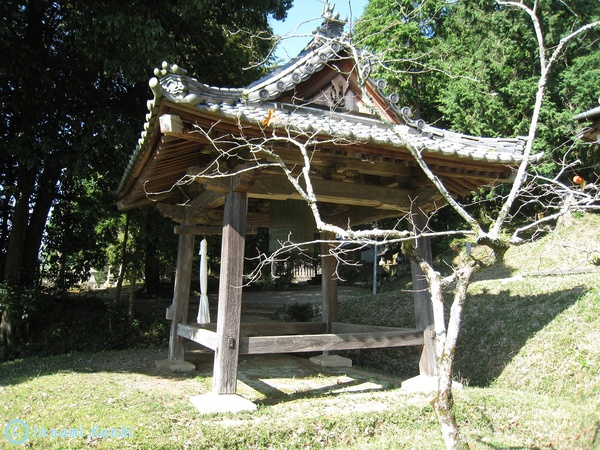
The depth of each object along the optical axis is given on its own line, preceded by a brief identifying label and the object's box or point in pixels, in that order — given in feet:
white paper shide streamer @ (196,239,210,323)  21.47
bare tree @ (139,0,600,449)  10.82
